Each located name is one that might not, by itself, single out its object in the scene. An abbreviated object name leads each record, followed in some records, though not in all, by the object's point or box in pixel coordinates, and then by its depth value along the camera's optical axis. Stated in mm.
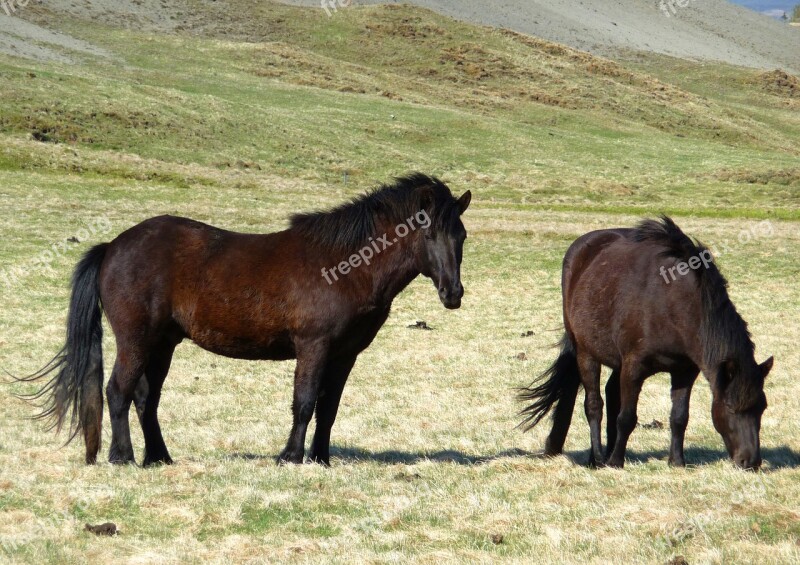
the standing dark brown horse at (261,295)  16687
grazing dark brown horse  15711
